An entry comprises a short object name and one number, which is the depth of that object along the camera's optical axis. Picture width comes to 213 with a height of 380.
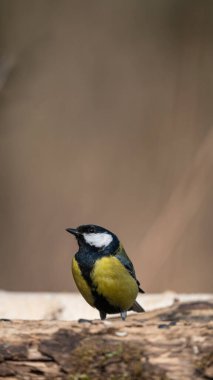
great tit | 5.59
